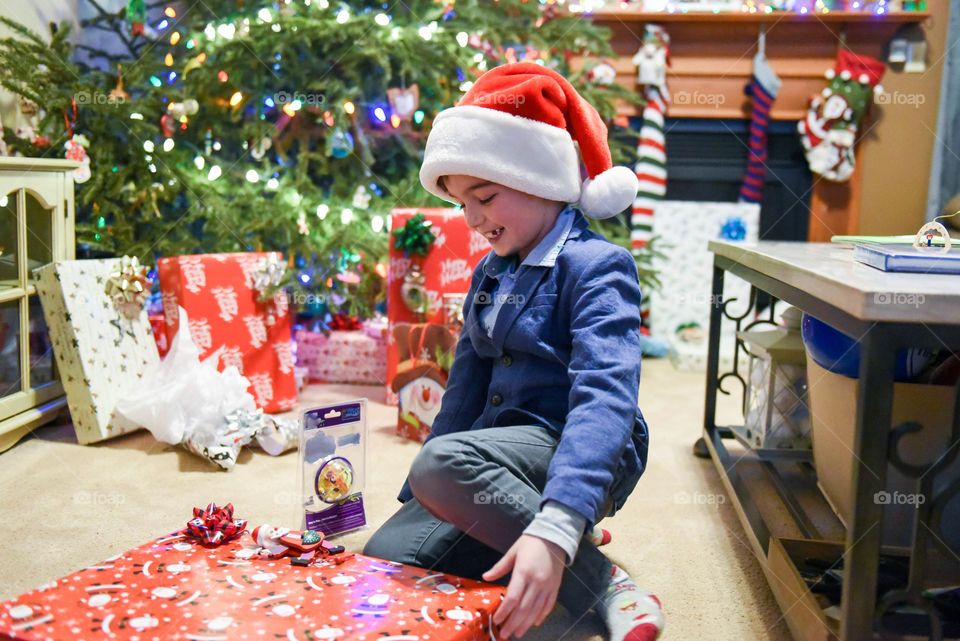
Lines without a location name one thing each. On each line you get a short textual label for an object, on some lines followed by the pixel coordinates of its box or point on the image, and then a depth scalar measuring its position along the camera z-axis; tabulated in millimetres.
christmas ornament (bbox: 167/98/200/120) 2295
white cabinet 1736
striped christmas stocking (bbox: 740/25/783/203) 3045
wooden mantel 3053
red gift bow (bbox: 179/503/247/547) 1028
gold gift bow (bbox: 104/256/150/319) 1888
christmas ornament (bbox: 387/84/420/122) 2371
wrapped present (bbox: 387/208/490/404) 2105
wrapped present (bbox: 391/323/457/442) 1797
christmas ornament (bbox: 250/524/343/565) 995
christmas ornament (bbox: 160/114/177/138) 2342
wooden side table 730
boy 932
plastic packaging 1280
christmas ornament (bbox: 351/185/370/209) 2375
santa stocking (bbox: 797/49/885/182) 2949
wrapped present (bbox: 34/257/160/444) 1766
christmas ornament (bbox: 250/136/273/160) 2400
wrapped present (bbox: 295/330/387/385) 2400
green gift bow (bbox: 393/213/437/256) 2076
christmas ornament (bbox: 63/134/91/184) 2100
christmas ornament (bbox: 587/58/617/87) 3004
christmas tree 2189
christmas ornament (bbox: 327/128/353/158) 2305
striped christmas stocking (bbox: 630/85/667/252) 3119
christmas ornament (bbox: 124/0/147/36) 2438
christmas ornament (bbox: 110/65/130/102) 2205
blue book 888
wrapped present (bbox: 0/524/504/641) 784
